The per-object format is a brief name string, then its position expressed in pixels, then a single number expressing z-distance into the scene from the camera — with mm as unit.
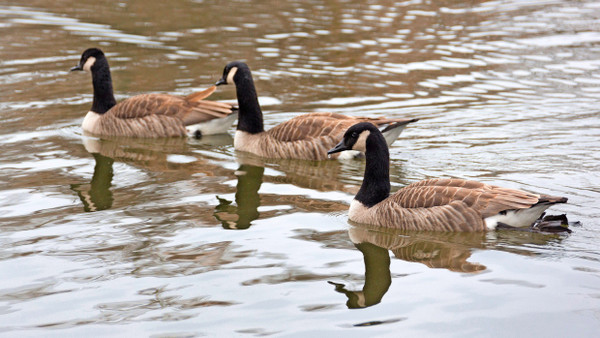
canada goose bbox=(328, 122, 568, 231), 9305
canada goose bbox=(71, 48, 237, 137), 15453
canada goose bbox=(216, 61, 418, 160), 13430
